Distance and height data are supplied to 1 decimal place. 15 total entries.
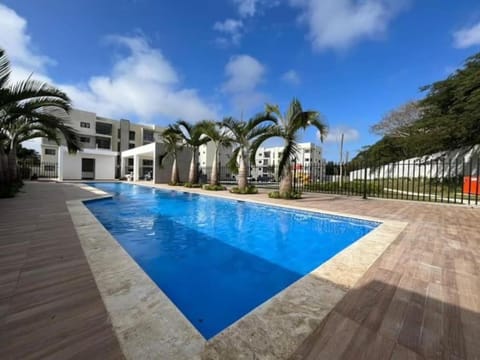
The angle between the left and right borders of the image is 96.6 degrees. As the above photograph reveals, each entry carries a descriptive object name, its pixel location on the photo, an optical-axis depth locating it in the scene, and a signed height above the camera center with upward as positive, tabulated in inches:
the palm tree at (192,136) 584.4 +106.8
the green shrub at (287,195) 394.7 -35.5
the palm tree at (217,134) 504.7 +98.3
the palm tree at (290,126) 356.8 +88.8
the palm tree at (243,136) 423.1 +83.8
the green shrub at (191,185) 616.1 -32.1
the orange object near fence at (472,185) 445.4 -6.5
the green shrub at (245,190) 477.9 -34.6
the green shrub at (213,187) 545.6 -32.7
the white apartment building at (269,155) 2259.6 +241.3
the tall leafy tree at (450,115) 463.8 +155.7
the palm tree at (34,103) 207.6 +76.3
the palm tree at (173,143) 606.5 +94.4
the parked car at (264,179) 1293.1 -17.8
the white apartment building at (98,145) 876.6 +167.2
